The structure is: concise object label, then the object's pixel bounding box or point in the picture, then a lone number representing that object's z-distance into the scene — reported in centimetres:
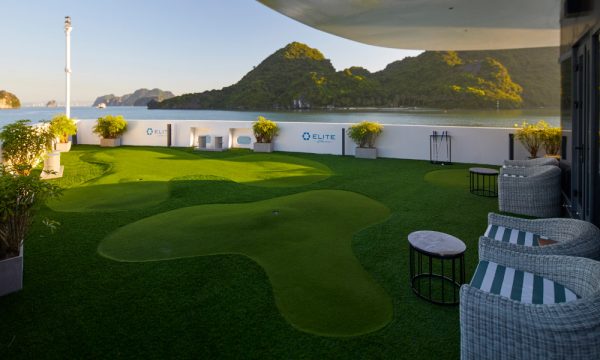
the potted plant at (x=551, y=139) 909
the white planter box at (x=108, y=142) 1512
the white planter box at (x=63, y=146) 1327
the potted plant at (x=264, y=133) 1366
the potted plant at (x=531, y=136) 939
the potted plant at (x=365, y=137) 1200
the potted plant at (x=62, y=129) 1270
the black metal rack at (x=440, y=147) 1120
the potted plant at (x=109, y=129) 1505
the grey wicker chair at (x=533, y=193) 562
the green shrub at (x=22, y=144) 730
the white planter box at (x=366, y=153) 1198
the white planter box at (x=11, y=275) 325
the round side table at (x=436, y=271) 302
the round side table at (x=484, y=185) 684
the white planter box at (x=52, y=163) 866
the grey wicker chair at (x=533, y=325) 167
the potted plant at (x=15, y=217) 325
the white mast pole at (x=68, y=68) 1397
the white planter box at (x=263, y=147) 1365
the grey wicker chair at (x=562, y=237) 271
